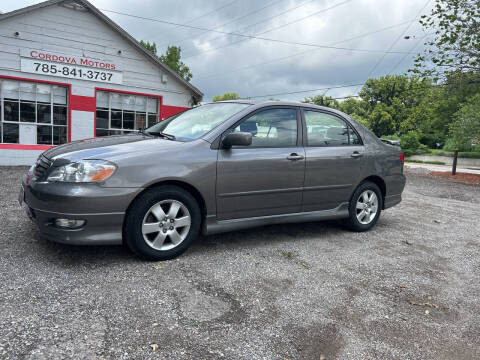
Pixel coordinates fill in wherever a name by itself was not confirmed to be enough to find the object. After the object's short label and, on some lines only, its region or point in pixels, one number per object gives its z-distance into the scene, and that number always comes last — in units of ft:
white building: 40.14
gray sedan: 10.77
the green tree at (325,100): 182.94
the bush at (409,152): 115.24
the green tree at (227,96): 242.58
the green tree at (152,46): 137.20
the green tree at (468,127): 53.88
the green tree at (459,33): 47.42
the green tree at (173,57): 129.59
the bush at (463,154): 100.53
